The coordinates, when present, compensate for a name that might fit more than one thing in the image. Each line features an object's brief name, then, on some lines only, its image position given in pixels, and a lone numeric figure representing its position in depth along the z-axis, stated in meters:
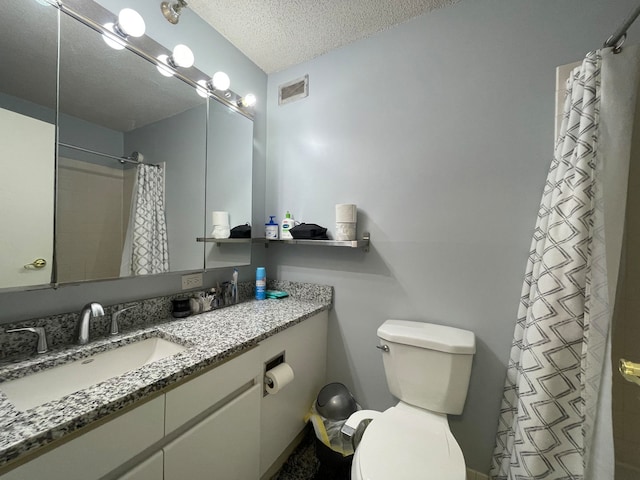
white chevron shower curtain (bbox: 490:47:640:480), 0.79
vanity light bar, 0.91
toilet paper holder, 1.08
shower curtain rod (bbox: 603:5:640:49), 0.69
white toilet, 0.81
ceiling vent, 1.63
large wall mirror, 0.81
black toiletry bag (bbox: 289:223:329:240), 1.44
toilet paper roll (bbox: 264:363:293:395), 1.07
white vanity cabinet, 0.56
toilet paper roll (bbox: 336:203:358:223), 1.37
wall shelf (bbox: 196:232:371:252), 1.34
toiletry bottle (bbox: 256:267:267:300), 1.60
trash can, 1.19
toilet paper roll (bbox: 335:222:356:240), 1.38
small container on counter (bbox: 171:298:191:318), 1.22
